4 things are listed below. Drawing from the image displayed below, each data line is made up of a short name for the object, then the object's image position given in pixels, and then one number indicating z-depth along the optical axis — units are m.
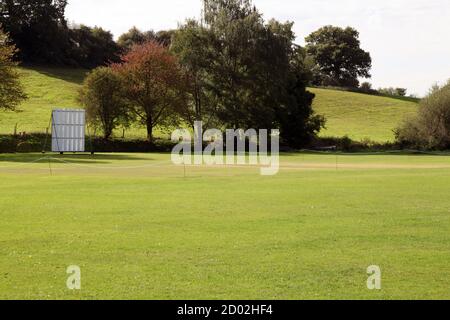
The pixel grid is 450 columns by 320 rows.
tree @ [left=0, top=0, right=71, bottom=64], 92.81
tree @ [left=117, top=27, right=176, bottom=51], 115.19
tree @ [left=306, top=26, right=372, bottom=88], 129.12
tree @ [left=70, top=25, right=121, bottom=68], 107.50
